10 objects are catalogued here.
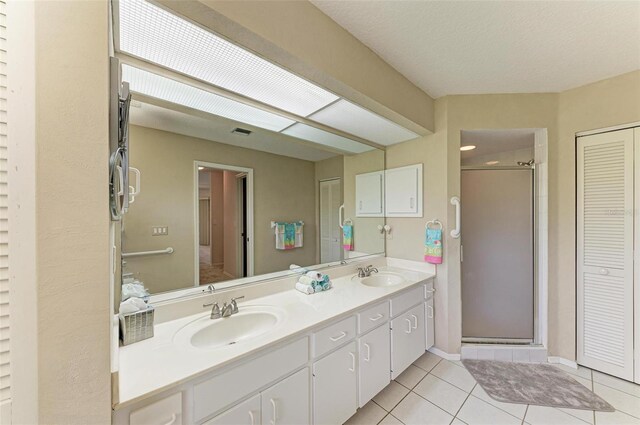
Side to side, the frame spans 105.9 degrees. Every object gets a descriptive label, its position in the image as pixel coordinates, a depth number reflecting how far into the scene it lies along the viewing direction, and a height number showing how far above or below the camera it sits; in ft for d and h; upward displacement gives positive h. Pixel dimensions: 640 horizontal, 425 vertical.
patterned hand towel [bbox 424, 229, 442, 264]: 7.31 -1.10
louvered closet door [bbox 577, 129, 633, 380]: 6.32 -1.16
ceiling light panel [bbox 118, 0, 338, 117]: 3.31 +2.56
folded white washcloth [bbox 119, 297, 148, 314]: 3.59 -1.42
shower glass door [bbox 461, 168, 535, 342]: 7.80 -1.47
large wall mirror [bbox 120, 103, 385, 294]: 4.49 +0.22
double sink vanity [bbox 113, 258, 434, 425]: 2.87 -2.27
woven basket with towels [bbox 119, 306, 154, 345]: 3.48 -1.69
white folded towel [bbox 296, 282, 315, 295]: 5.77 -1.88
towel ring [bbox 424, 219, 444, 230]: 7.45 -0.39
